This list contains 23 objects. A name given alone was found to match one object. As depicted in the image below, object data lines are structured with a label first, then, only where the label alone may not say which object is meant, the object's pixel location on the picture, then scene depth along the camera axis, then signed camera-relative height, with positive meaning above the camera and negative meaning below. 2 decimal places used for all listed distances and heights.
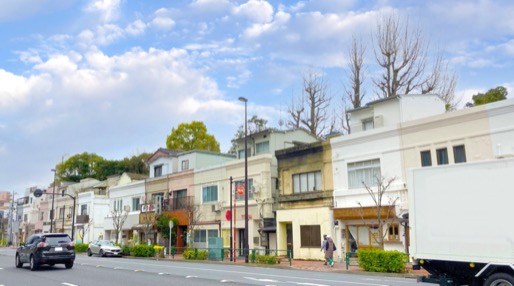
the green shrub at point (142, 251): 37.41 -1.25
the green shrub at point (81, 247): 47.72 -1.09
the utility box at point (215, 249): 32.07 -1.02
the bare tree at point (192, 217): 40.44 +1.40
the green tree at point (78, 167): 81.62 +11.63
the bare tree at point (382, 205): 26.58 +1.41
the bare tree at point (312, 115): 45.81 +11.05
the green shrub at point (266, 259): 27.10 -1.49
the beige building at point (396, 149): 24.00 +4.36
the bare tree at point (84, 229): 59.88 +0.83
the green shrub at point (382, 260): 20.80 -1.31
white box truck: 9.91 +0.15
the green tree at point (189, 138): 64.94 +12.76
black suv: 20.75 -0.58
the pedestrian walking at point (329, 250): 25.62 -0.99
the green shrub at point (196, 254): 32.84 -1.37
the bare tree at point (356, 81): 41.53 +12.74
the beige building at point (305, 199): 31.22 +2.19
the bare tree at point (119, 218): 48.12 +1.75
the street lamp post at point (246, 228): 29.33 +0.29
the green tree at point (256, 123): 57.06 +12.86
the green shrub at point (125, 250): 40.48 -1.24
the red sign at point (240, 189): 34.09 +3.05
